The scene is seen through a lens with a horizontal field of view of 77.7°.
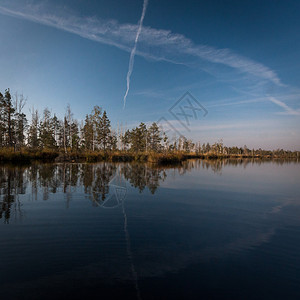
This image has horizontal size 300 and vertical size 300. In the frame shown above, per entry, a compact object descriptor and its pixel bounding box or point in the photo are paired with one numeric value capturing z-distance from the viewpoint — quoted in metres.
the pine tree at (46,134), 48.81
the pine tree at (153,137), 59.94
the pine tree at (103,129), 47.88
